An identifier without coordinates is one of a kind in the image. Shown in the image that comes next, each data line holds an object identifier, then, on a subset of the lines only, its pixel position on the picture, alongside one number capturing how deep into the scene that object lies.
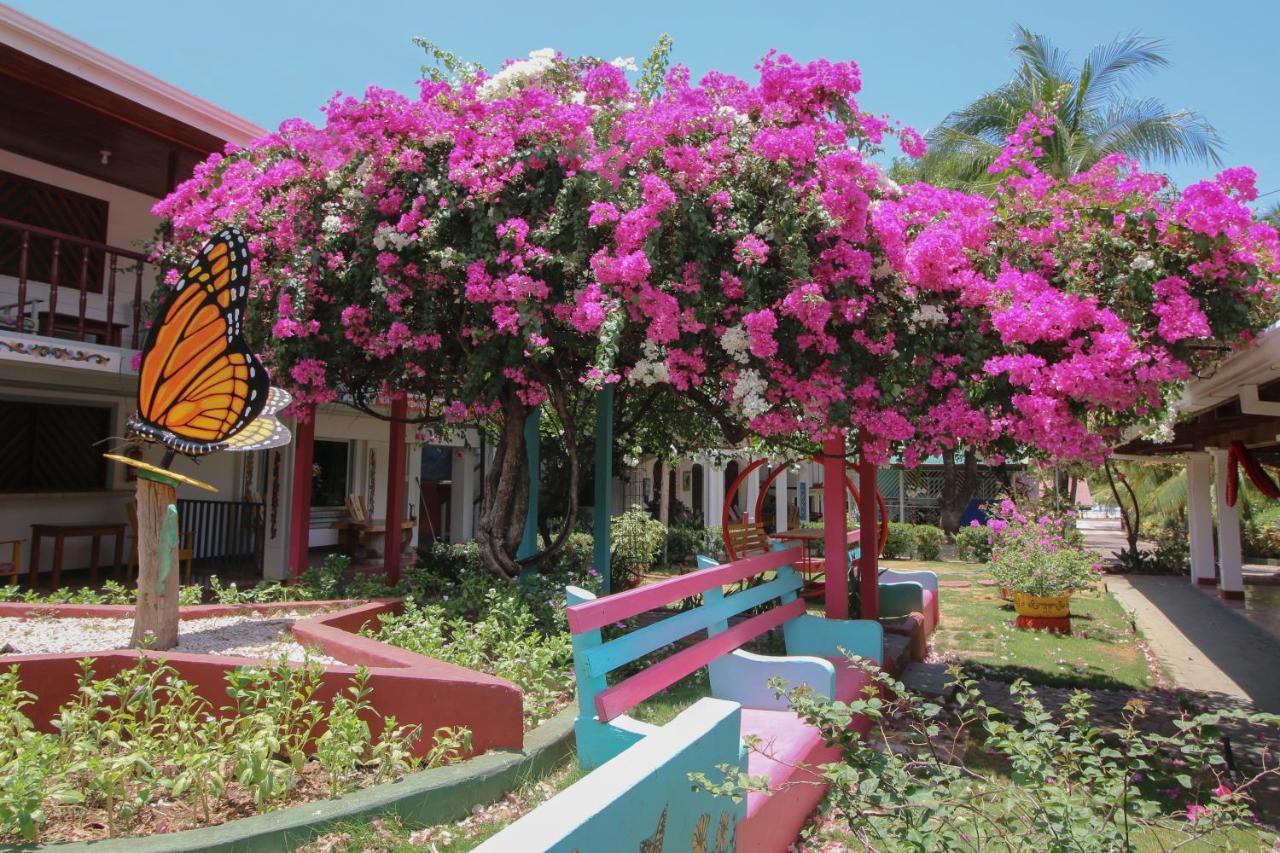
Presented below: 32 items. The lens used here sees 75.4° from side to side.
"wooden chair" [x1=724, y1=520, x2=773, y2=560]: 10.94
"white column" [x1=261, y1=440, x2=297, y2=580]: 10.02
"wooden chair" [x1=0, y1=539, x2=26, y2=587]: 8.99
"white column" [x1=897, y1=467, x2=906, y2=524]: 24.01
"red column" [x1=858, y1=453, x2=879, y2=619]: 6.98
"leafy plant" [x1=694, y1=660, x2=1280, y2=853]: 1.94
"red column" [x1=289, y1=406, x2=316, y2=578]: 8.16
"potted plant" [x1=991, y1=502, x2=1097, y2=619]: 9.41
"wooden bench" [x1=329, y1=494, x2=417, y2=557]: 13.22
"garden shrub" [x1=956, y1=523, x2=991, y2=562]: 17.91
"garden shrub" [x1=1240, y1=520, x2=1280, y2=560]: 20.05
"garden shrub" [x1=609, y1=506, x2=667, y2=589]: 11.80
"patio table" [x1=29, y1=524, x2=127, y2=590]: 8.78
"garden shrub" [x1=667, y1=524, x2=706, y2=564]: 16.66
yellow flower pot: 9.39
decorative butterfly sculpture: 4.94
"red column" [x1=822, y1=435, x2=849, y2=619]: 6.14
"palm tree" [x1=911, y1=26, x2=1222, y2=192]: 17.06
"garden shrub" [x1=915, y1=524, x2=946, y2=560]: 19.27
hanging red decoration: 10.32
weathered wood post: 4.79
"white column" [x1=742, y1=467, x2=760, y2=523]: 22.89
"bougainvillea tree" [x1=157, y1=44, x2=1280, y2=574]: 5.18
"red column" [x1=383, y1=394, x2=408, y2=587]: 8.22
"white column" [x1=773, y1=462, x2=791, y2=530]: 21.33
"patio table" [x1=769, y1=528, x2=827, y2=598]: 11.06
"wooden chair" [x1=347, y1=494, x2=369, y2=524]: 13.62
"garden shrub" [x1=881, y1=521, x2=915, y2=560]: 19.22
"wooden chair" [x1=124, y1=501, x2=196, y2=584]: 9.54
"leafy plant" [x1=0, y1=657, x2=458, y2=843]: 2.95
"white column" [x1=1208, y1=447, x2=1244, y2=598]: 12.02
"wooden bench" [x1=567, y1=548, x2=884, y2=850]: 3.33
